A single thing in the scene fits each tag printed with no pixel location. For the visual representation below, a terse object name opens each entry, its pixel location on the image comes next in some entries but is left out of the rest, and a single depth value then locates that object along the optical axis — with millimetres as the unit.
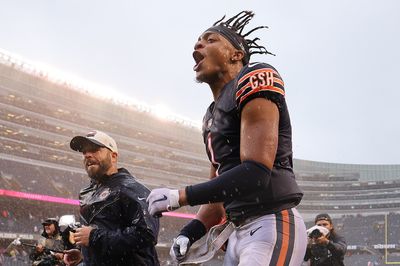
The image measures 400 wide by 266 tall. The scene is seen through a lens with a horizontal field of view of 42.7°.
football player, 2104
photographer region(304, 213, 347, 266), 6719
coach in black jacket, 3764
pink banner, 35822
